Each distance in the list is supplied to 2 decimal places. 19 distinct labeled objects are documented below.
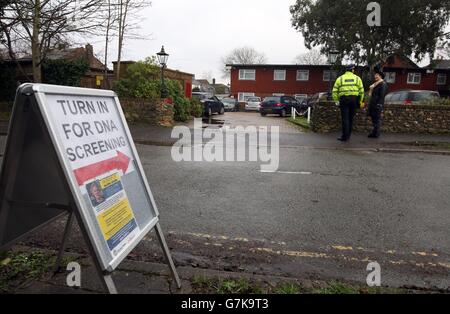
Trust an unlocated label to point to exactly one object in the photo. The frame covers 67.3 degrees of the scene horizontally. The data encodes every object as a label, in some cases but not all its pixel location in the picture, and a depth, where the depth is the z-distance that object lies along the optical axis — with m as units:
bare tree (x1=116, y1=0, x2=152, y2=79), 17.84
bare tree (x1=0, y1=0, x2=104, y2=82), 12.54
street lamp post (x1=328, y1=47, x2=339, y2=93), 14.72
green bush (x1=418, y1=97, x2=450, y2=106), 12.16
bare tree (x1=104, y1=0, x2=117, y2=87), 14.55
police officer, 9.57
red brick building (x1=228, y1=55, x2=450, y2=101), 38.34
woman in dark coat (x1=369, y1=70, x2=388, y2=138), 10.05
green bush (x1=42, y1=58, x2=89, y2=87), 20.27
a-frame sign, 1.92
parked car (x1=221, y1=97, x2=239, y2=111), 34.09
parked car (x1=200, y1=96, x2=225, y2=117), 21.75
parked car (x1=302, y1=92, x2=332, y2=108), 23.62
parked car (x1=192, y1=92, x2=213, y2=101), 22.53
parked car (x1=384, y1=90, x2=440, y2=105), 16.44
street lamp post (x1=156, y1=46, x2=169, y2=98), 14.20
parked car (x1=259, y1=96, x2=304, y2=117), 25.70
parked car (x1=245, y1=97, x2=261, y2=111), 33.00
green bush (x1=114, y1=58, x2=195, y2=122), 14.06
